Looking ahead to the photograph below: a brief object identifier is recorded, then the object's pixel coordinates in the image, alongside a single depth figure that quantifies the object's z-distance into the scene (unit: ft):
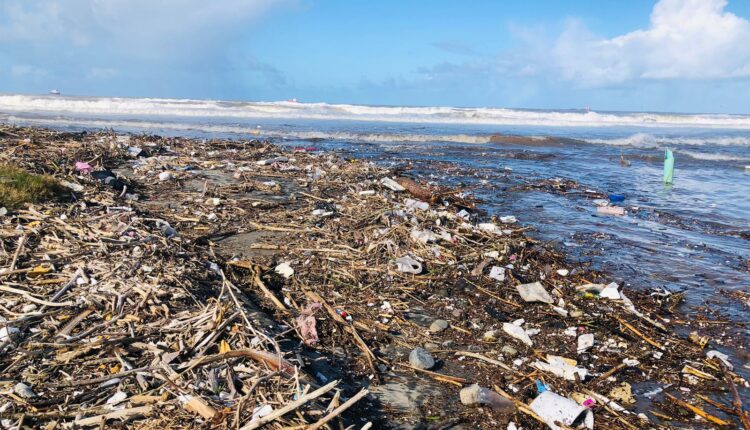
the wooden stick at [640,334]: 11.16
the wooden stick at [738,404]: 8.45
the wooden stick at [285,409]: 6.38
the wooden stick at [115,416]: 6.66
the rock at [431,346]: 10.68
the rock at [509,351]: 10.57
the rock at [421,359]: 9.86
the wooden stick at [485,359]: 9.95
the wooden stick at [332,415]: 6.36
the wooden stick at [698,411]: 8.59
